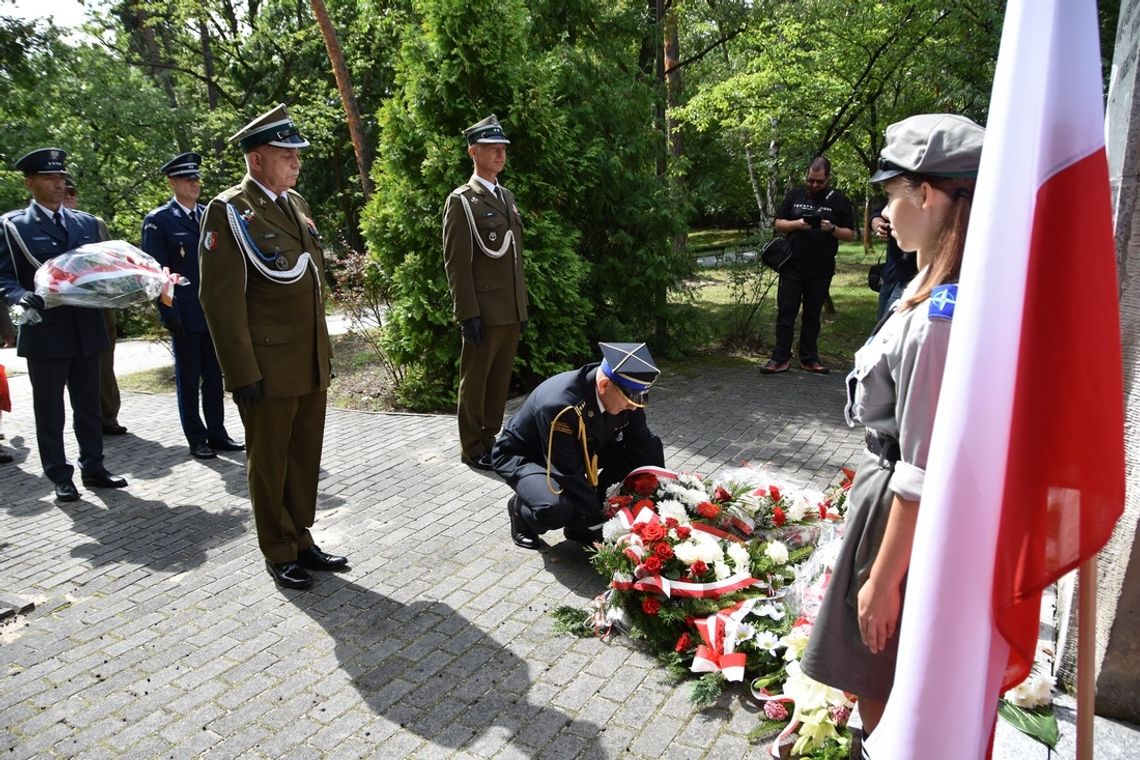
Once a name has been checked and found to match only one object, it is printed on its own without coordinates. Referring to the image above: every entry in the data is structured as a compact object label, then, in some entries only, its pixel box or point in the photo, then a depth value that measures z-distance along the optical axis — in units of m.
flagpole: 1.64
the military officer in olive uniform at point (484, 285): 5.61
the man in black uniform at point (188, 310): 6.27
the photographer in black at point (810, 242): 8.20
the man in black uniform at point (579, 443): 3.96
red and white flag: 1.59
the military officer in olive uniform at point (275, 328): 3.67
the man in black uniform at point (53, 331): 5.30
